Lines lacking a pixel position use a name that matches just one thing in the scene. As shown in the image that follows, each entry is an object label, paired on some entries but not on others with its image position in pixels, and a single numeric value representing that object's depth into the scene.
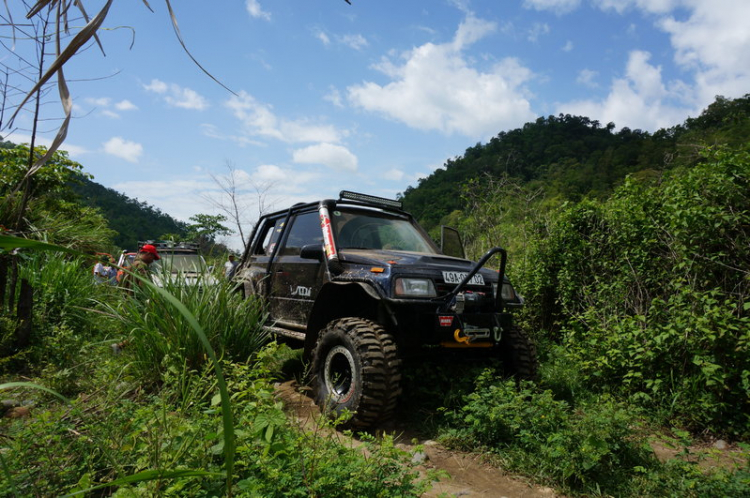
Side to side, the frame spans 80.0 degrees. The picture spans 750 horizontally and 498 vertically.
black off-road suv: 3.43
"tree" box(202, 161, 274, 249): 13.18
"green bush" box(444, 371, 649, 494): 2.81
